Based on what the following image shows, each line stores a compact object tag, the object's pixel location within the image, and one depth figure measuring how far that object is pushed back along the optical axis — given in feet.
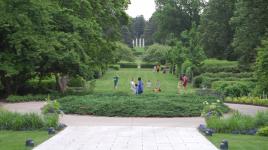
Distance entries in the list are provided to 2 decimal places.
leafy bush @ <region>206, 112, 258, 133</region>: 61.72
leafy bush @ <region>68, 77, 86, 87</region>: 158.81
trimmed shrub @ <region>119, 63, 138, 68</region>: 368.89
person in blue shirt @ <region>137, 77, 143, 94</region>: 123.81
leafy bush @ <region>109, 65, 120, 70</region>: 315.35
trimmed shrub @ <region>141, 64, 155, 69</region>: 368.15
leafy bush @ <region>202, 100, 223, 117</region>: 64.93
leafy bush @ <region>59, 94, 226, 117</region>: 82.23
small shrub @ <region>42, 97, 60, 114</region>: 65.16
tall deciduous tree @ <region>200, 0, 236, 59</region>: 263.08
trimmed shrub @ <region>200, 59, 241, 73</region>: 202.08
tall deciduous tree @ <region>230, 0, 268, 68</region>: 176.14
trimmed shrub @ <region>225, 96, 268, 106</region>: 106.67
